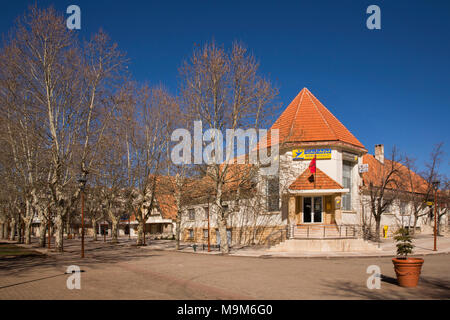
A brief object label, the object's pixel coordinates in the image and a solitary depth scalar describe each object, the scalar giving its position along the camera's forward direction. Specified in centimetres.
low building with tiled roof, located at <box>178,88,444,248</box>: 2703
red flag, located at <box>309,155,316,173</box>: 2747
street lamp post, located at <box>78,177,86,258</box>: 2424
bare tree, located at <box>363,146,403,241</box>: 2997
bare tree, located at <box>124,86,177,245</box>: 3378
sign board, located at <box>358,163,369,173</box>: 3104
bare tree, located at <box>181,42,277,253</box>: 2516
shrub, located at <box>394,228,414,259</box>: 1143
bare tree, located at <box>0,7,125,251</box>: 2647
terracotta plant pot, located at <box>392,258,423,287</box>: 1116
